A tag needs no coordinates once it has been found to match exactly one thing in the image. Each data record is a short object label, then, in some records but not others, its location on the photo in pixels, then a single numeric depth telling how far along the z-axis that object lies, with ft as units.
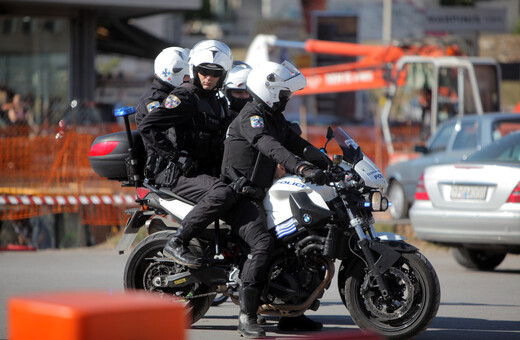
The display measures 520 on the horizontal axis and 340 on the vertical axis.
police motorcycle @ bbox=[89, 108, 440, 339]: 40.40
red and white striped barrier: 87.86
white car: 64.64
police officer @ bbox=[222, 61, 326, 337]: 41.06
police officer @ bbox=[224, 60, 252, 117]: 52.37
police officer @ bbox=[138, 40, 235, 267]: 42.55
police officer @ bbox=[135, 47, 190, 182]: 50.24
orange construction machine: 152.25
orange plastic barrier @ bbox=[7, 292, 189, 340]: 21.88
